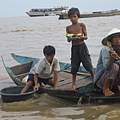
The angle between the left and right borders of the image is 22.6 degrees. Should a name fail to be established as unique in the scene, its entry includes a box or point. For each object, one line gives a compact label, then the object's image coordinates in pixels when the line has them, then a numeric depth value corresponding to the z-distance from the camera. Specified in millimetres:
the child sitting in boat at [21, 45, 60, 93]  4955
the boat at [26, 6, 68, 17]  71500
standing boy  5041
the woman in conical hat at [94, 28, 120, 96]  4400
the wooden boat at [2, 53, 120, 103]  4695
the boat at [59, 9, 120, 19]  57200
